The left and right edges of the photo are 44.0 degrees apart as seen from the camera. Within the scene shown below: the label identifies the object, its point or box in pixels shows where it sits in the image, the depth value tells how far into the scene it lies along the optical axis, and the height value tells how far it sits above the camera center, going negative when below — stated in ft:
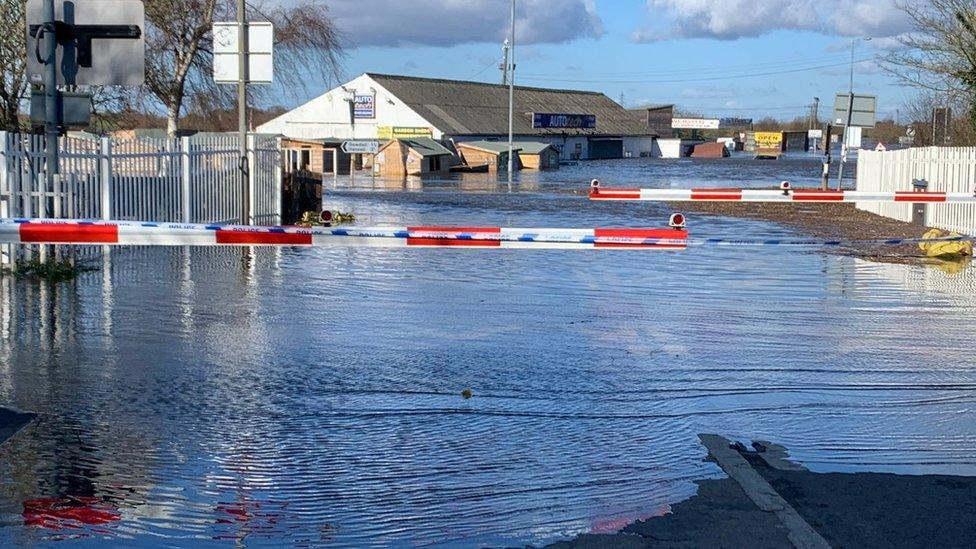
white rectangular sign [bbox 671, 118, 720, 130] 617.62 +30.26
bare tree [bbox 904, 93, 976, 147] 112.06 +6.48
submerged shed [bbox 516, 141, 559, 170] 266.98 +5.69
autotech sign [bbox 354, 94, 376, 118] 297.94 +18.58
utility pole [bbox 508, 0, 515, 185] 208.58 +9.37
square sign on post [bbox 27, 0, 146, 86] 40.06 +4.34
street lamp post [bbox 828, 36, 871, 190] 112.28 +6.79
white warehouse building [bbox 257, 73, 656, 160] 294.87 +16.97
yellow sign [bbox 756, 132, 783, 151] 459.73 +16.09
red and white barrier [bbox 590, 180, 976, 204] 54.49 -0.59
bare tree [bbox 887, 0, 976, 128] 76.89 +9.01
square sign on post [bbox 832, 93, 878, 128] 112.88 +7.00
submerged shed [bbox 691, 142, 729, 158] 427.74 +11.46
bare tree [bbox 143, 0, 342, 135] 113.29 +13.31
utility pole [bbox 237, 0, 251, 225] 67.31 +4.76
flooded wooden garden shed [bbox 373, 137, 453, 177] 213.25 +3.54
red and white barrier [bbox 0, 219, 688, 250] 29.35 -1.44
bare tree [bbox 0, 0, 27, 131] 69.92 +6.89
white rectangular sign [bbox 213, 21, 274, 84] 68.28 +6.89
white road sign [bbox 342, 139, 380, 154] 198.90 +5.48
